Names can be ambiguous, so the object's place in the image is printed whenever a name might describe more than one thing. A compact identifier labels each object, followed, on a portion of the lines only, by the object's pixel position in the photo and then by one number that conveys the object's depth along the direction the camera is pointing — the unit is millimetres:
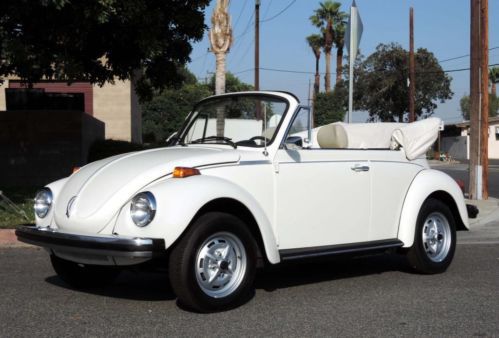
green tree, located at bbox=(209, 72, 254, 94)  71538
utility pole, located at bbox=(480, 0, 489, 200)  15578
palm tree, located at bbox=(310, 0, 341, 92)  53625
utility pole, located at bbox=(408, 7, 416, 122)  38125
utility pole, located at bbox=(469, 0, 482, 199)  15445
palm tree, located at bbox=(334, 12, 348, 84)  53800
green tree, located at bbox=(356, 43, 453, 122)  52531
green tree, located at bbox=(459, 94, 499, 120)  83712
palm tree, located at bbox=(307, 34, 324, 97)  55875
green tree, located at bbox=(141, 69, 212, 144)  50250
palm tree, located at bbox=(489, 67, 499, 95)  92062
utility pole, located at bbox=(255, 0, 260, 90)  34488
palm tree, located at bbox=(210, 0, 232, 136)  19078
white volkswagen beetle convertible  4973
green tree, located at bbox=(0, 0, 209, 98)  9547
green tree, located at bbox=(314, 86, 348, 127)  45781
